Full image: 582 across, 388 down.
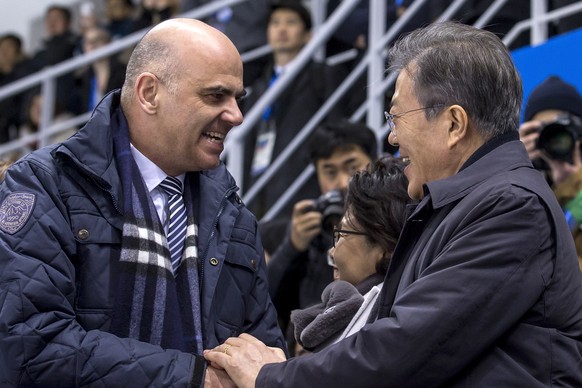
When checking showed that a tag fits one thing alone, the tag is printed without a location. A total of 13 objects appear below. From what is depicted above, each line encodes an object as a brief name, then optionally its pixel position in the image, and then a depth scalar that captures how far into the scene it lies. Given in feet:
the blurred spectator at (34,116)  30.12
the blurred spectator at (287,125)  20.70
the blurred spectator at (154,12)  27.76
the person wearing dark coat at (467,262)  8.00
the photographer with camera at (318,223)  15.38
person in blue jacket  9.18
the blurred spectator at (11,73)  32.01
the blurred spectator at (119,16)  30.68
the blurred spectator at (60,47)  30.45
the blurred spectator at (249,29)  24.17
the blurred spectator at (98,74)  26.58
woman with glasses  10.27
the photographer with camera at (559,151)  13.42
